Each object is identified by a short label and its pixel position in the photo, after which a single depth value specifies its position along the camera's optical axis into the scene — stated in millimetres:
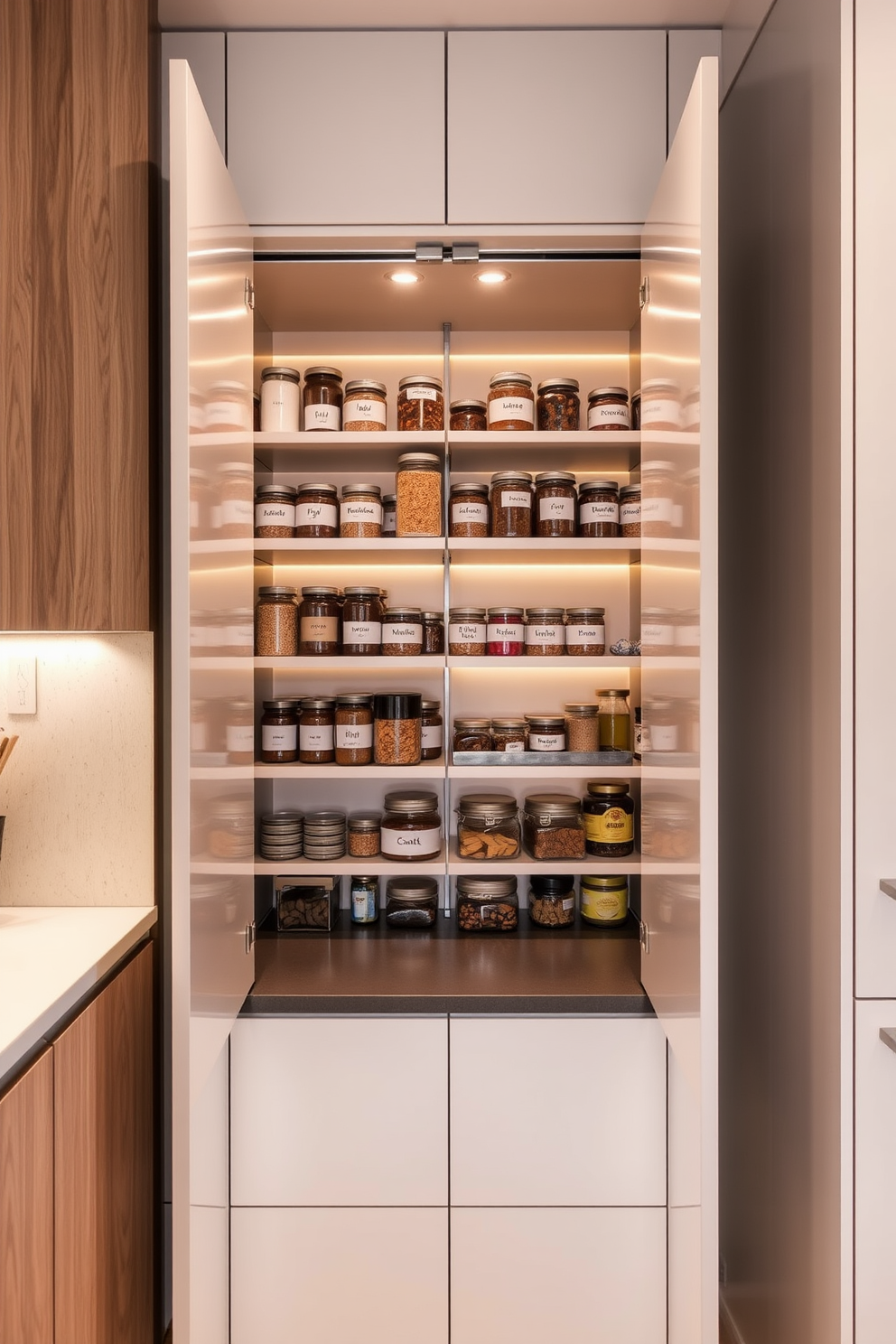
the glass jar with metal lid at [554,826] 1916
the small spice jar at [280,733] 1946
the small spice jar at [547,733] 1960
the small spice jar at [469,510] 1903
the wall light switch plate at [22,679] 1721
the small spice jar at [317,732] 1943
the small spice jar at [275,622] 1915
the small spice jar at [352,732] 1928
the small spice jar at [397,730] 1912
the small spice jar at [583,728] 1993
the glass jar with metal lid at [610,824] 1945
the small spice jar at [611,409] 1886
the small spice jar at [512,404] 1886
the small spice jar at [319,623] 1933
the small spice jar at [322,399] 1898
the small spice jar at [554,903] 2020
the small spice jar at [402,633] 1935
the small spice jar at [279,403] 1882
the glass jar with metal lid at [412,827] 1916
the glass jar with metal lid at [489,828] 1939
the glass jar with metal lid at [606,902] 2029
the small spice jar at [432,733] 1982
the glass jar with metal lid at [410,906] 2029
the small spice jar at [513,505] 1900
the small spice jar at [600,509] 1918
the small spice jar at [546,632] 1941
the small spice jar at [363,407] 1890
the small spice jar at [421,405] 1892
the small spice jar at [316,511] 1919
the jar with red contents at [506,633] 1937
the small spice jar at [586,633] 1941
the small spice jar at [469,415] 1923
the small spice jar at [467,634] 1940
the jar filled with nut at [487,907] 2000
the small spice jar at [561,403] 1929
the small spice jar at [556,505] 1910
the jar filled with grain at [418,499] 1898
